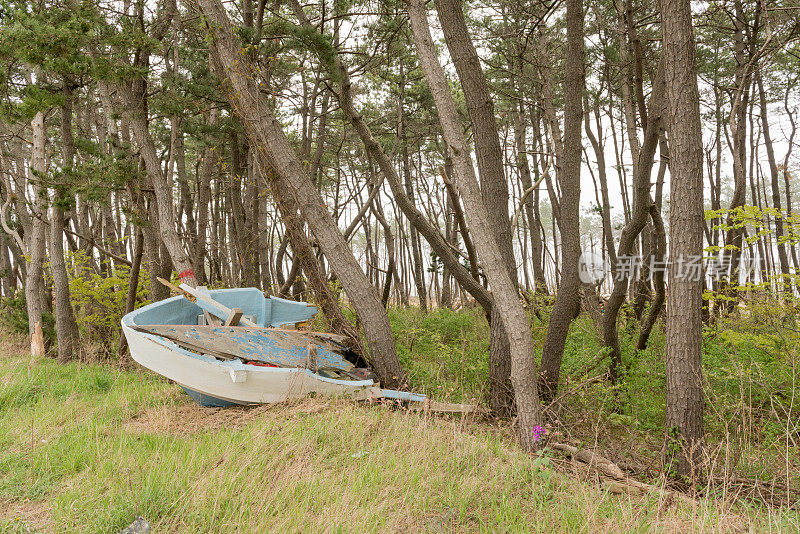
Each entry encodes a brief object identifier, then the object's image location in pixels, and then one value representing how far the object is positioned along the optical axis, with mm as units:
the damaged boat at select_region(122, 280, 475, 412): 4871
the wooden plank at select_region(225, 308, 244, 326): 5387
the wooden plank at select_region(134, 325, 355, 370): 5055
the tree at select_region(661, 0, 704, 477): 3834
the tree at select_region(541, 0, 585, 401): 5141
